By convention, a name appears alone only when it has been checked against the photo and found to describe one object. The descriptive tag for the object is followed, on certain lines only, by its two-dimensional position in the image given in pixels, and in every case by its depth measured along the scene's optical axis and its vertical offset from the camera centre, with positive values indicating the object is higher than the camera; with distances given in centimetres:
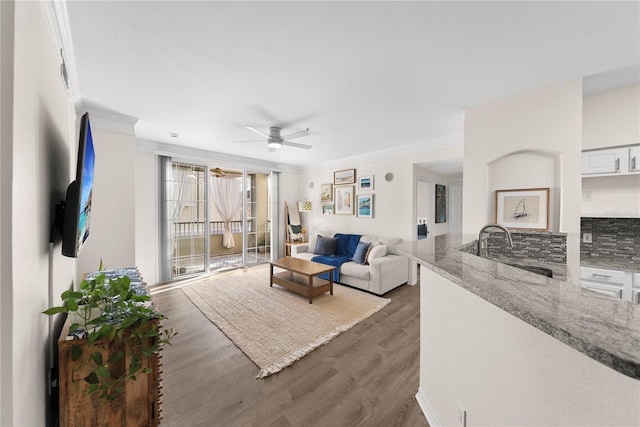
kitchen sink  162 -41
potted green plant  104 -60
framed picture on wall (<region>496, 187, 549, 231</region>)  226 +3
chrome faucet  171 -25
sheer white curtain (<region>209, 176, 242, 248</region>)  555 +36
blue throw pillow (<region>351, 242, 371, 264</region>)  412 -73
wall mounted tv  106 +3
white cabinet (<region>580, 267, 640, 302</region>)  201 -62
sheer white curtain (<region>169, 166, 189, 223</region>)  435 +39
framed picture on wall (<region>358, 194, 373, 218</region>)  484 +12
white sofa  367 -98
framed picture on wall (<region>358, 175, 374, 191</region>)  488 +60
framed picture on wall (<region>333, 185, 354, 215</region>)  524 +27
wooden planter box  107 -91
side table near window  540 -82
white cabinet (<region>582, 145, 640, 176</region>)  212 +47
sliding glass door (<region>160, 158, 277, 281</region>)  433 -17
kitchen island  46 -40
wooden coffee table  335 -107
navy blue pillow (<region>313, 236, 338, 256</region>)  472 -70
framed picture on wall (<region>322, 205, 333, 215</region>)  564 +4
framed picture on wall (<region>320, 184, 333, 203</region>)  564 +45
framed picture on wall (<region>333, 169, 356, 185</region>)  517 +77
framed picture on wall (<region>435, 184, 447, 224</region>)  568 +20
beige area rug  226 -128
